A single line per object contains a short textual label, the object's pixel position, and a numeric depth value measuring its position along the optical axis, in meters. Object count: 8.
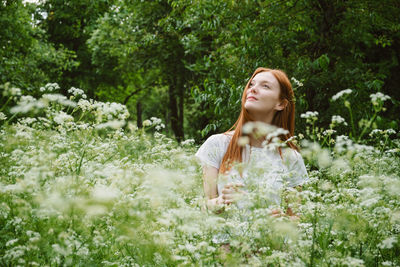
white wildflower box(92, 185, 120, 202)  1.70
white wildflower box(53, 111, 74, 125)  2.40
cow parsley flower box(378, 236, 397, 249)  1.92
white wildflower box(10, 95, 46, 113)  2.12
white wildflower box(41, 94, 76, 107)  2.39
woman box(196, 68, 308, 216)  3.30
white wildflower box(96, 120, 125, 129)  2.21
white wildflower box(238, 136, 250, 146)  2.32
